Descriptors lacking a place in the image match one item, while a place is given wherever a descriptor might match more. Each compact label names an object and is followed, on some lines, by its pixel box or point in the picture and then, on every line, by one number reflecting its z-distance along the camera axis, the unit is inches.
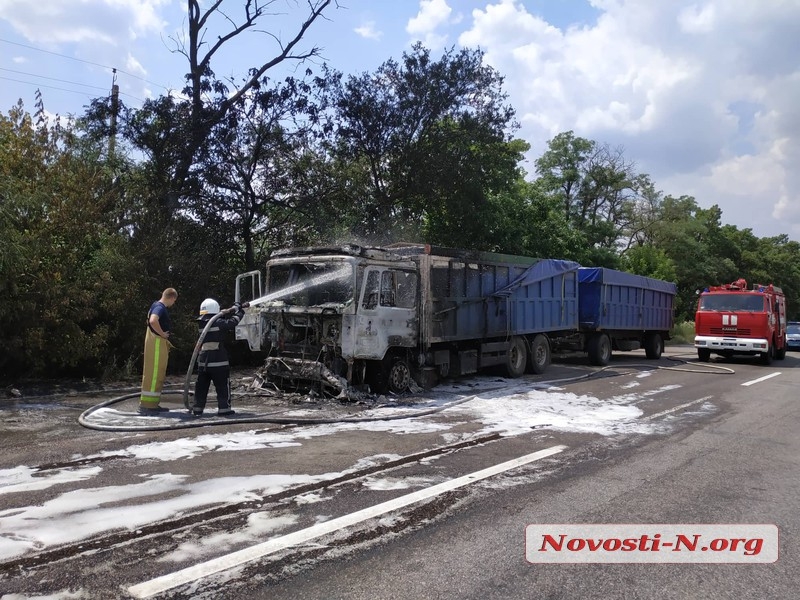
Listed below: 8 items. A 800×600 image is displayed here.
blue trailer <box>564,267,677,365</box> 665.0
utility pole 596.9
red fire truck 725.9
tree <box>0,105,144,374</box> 400.2
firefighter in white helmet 321.1
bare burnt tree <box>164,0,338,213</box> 591.8
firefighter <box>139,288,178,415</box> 324.5
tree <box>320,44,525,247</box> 709.9
